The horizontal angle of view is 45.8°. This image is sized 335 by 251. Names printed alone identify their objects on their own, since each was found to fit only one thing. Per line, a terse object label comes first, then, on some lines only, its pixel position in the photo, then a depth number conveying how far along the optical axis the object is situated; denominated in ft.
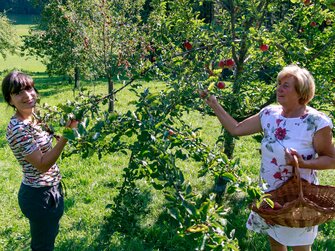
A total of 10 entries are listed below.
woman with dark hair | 7.04
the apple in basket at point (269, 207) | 6.94
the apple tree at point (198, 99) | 5.16
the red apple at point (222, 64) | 9.64
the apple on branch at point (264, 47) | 9.48
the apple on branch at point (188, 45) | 9.94
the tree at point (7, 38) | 45.53
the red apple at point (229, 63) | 9.56
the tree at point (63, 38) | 30.40
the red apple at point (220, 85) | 9.68
